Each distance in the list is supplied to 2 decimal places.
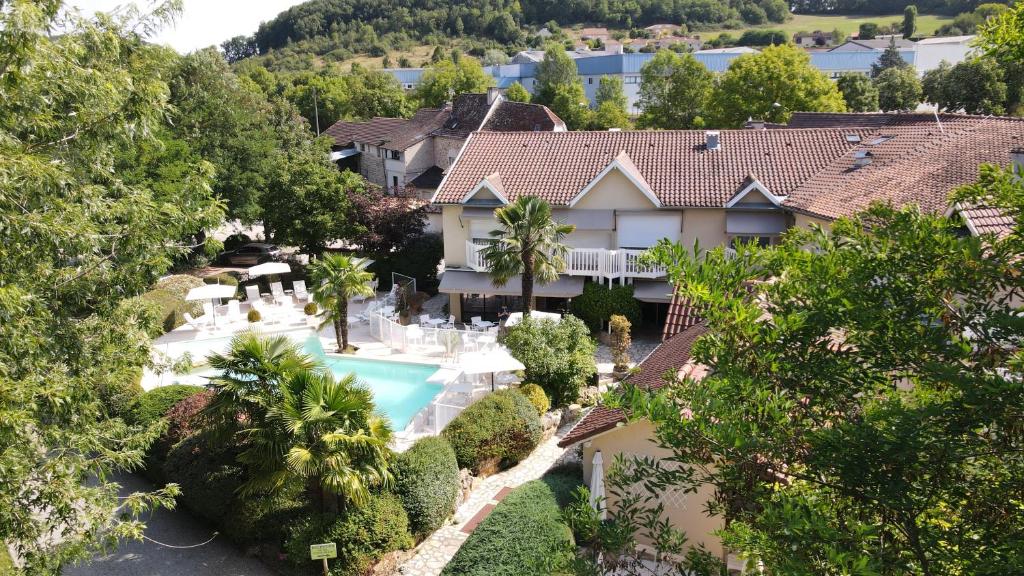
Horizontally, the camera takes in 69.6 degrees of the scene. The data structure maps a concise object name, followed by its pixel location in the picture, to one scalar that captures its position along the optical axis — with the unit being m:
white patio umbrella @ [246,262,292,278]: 34.92
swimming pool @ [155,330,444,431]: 23.70
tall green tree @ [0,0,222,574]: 9.37
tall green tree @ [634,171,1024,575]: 5.61
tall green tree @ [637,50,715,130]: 66.38
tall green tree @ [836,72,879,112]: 66.62
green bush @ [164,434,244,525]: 16.61
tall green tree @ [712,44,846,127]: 52.53
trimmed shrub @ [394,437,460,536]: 16.31
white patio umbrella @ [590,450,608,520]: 15.23
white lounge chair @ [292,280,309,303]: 35.09
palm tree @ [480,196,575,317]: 24.83
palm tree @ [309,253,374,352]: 26.47
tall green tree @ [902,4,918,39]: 154.88
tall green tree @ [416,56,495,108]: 89.81
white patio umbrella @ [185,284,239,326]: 31.25
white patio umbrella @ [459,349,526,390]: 21.75
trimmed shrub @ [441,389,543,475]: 18.75
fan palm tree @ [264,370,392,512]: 14.24
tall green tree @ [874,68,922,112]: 68.62
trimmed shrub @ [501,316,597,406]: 22.97
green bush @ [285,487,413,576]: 15.13
